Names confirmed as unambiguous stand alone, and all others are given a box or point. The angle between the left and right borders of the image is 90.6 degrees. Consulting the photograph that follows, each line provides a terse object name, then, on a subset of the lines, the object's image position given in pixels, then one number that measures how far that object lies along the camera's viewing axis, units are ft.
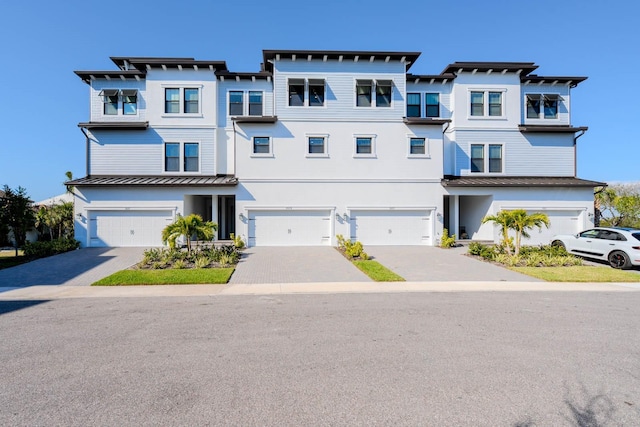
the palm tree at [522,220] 46.80
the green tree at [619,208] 73.99
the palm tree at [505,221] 48.27
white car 40.86
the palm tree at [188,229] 45.24
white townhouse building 60.49
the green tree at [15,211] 48.41
